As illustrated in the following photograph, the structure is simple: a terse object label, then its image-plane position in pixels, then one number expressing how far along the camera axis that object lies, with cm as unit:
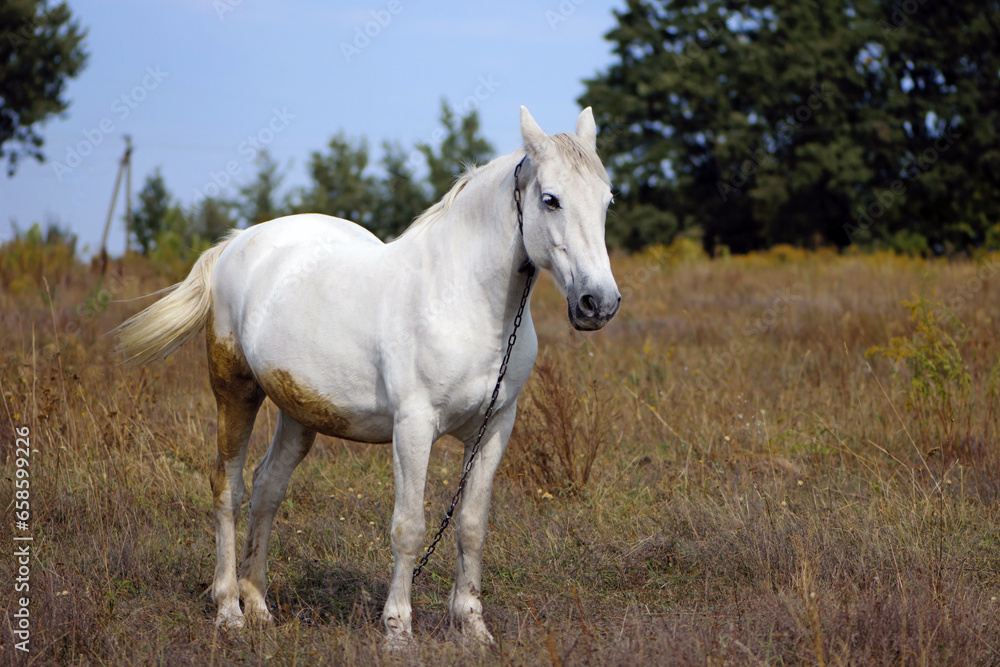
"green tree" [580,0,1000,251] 2939
